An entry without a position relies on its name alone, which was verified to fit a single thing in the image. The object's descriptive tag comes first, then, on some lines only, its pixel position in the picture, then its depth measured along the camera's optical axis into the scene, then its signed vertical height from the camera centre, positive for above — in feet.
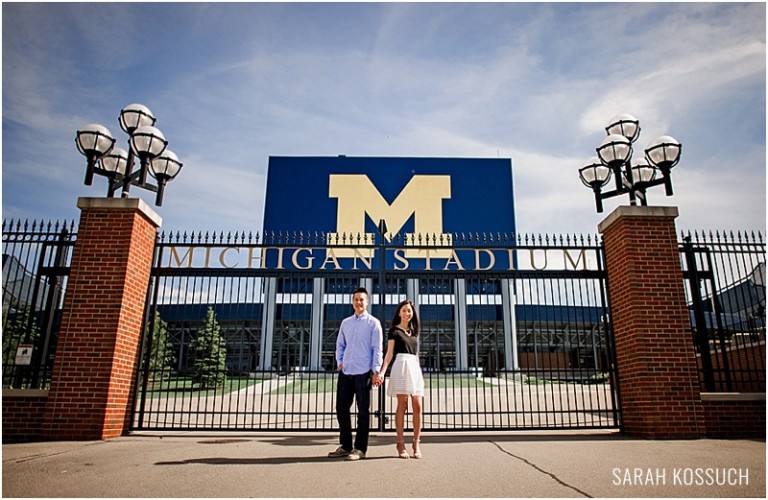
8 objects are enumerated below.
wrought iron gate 25.88 +5.13
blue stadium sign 78.64 +27.44
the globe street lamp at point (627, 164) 25.44 +10.53
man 17.02 +0.14
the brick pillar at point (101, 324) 22.00 +2.07
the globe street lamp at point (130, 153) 24.21 +10.25
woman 16.96 +0.22
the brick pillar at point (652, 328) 22.79 +2.25
